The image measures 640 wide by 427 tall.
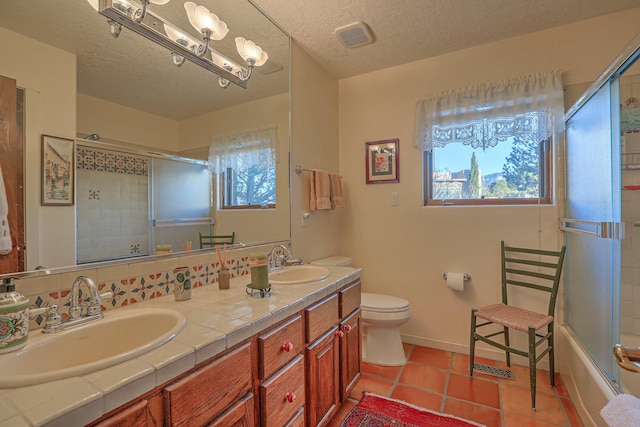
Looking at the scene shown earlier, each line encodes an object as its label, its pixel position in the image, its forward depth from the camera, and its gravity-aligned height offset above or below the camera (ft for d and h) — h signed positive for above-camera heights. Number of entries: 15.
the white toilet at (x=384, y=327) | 6.93 -2.83
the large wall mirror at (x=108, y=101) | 3.12 +1.59
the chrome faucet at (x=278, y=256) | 6.21 -0.91
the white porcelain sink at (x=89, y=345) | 2.22 -1.21
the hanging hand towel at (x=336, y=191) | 8.22 +0.63
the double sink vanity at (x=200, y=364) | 2.03 -1.32
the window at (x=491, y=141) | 6.78 +1.77
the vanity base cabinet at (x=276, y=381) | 2.44 -1.87
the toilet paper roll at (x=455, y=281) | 7.43 -1.76
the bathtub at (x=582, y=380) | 4.54 -3.00
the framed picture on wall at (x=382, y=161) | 8.45 +1.52
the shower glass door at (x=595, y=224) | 4.70 -0.25
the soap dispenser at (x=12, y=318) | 2.49 -0.87
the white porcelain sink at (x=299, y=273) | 5.74 -1.19
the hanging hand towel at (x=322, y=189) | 7.68 +0.66
